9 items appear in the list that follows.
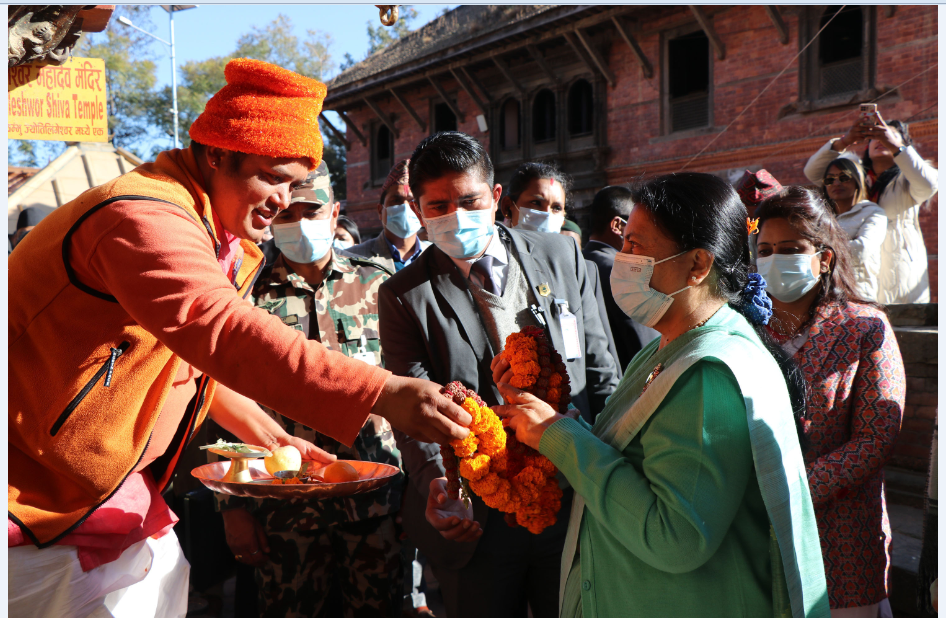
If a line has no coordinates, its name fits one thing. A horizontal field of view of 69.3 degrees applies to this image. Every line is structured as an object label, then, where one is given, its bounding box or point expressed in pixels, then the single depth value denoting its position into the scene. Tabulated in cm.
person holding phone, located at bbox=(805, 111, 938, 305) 582
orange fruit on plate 239
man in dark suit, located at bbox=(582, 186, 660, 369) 372
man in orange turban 158
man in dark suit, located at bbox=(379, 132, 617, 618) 246
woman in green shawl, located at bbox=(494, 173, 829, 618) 167
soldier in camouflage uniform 311
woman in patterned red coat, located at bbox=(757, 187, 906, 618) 271
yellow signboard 471
